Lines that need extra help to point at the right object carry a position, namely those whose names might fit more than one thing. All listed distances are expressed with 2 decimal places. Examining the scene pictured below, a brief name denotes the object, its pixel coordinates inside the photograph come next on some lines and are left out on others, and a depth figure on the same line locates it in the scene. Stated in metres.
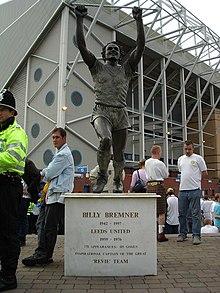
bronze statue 4.83
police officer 3.52
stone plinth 4.15
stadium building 19.91
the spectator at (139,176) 7.36
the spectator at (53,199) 4.82
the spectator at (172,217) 9.01
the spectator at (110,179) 5.85
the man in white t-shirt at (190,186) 6.82
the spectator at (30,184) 5.33
